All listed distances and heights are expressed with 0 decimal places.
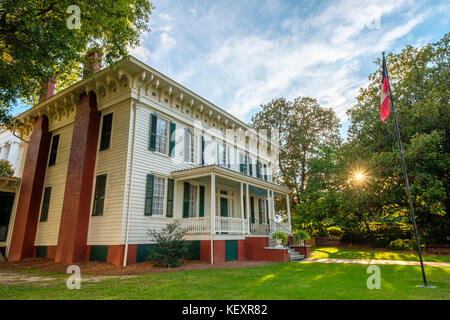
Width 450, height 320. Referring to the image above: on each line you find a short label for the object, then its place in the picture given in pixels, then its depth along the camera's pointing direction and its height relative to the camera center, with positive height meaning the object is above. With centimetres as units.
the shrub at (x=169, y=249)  944 -60
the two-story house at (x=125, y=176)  1048 +257
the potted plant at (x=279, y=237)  1292 -27
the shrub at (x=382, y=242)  1953 -84
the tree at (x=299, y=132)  2700 +993
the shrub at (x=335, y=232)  2364 -10
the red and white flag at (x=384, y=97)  767 +387
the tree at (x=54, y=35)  762 +611
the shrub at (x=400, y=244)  1744 -92
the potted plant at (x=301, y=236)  1503 -29
